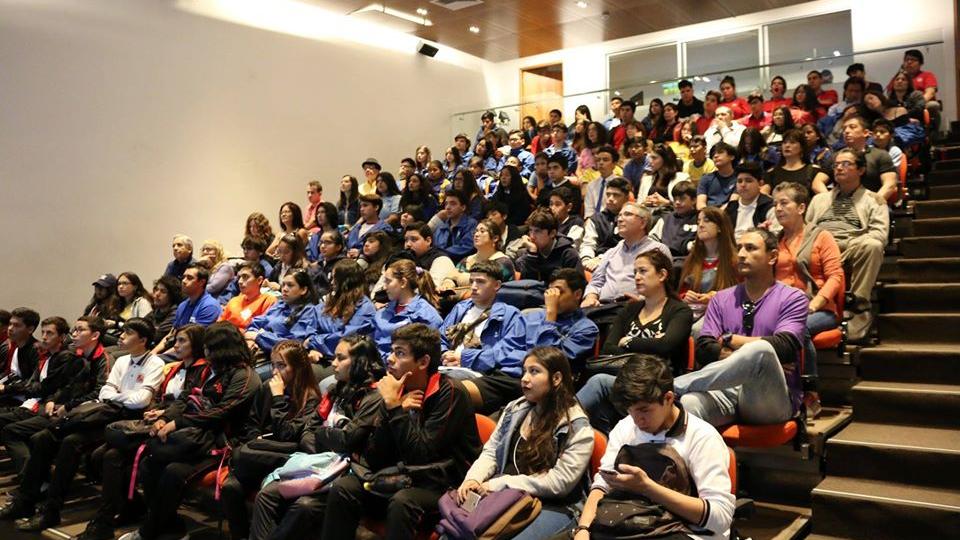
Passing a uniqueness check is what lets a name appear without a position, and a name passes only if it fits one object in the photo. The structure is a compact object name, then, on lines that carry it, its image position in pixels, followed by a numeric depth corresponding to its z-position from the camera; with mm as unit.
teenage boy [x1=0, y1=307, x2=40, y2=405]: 5746
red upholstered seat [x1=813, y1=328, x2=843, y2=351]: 3740
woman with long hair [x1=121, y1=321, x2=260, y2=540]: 4047
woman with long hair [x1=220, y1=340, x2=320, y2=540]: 3699
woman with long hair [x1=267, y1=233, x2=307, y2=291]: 6396
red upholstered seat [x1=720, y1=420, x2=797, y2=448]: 3070
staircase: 2910
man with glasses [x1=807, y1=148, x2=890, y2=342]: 4195
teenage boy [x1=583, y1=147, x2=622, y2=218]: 6887
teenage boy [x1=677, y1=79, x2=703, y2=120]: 9117
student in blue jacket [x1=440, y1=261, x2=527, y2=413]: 3801
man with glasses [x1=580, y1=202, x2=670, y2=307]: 4566
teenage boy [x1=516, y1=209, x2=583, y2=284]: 5094
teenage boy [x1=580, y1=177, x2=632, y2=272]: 5719
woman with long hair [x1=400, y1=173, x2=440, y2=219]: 8023
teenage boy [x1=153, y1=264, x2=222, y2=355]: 5777
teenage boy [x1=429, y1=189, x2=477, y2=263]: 6582
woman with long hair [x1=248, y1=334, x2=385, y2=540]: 3391
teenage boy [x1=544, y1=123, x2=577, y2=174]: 8516
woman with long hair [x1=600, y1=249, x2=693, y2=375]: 3473
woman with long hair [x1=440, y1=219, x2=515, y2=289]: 5227
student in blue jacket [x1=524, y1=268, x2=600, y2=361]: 3840
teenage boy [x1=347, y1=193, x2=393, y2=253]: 7500
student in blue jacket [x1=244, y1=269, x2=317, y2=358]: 5027
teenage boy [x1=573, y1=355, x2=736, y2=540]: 2348
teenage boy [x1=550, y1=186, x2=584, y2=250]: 6227
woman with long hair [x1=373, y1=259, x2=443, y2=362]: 4625
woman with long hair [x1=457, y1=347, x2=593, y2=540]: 2801
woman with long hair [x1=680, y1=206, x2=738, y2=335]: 4264
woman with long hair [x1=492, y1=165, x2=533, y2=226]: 7117
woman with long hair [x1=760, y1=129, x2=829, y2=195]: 5586
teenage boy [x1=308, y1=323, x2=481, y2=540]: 3109
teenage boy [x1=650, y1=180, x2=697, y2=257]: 5418
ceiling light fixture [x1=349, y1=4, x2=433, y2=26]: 10312
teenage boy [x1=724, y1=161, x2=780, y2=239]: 5316
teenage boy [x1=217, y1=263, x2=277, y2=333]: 5641
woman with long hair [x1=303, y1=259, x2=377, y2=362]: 4785
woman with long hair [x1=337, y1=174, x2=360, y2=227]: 8781
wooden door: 12610
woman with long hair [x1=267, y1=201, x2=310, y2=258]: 7746
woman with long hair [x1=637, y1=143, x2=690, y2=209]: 6625
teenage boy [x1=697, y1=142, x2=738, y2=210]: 6004
